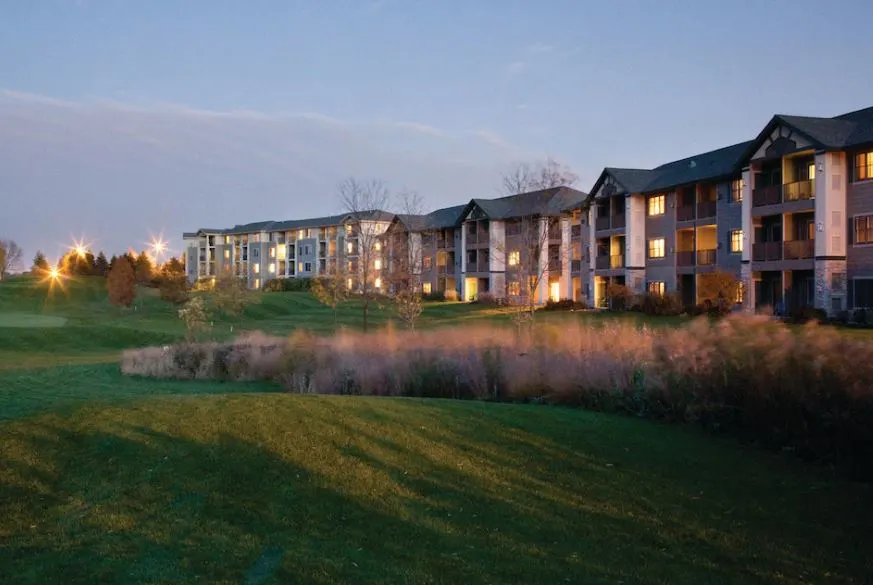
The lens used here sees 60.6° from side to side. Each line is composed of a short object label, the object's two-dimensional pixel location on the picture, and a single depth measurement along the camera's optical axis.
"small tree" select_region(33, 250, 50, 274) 105.45
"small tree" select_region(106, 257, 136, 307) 53.31
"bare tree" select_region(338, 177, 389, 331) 34.34
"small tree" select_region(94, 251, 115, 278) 92.67
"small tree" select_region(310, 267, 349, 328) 33.53
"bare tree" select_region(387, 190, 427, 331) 29.81
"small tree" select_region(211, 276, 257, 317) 44.71
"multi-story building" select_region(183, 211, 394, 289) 91.56
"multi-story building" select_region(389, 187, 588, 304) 55.69
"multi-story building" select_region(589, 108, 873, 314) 32.97
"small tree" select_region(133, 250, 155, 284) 88.25
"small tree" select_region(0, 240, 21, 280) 108.81
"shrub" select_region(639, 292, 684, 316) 38.56
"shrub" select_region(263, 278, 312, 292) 78.00
